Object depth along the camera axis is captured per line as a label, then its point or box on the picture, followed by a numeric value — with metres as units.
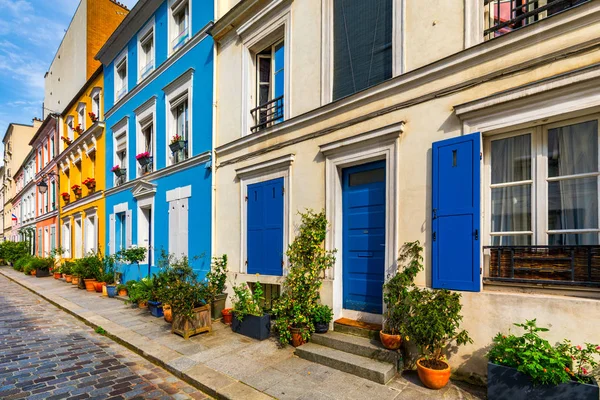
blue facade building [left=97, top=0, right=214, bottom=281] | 8.74
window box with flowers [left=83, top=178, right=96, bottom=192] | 15.41
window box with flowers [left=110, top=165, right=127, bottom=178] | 13.00
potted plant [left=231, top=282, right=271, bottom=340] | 6.05
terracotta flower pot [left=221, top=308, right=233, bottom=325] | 7.12
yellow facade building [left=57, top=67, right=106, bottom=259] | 14.75
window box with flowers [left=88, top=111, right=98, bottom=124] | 15.07
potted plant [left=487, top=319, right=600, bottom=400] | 3.14
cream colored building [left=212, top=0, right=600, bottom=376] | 3.65
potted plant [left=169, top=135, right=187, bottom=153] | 9.59
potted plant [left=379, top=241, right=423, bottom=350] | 4.48
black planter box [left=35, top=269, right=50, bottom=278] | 17.78
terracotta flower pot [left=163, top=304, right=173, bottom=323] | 7.30
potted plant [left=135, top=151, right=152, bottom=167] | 11.19
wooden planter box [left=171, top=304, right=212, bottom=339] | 6.32
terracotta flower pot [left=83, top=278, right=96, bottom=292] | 12.38
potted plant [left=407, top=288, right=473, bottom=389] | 3.97
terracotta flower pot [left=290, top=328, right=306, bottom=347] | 5.46
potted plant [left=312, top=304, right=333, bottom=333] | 5.45
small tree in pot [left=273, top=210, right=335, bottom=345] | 5.53
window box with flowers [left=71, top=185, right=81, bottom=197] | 16.95
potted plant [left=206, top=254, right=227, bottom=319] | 7.30
